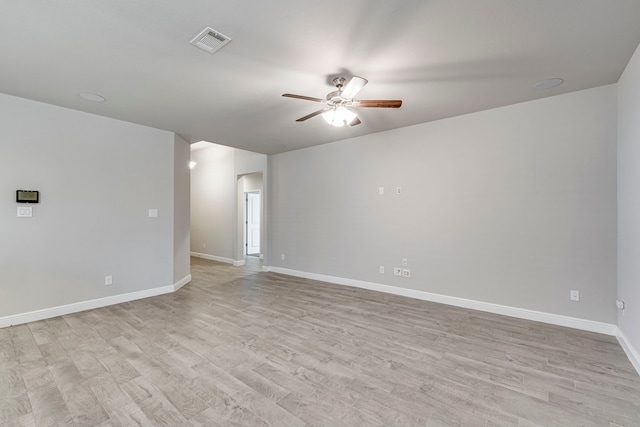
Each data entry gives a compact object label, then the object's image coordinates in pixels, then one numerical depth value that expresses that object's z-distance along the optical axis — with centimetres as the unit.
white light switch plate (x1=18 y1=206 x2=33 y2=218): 332
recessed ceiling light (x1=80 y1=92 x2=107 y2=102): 315
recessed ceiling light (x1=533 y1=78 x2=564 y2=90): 287
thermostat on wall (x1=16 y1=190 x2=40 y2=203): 329
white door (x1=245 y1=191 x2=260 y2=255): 870
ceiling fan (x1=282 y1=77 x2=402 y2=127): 259
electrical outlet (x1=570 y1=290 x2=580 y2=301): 313
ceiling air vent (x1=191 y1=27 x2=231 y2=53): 208
